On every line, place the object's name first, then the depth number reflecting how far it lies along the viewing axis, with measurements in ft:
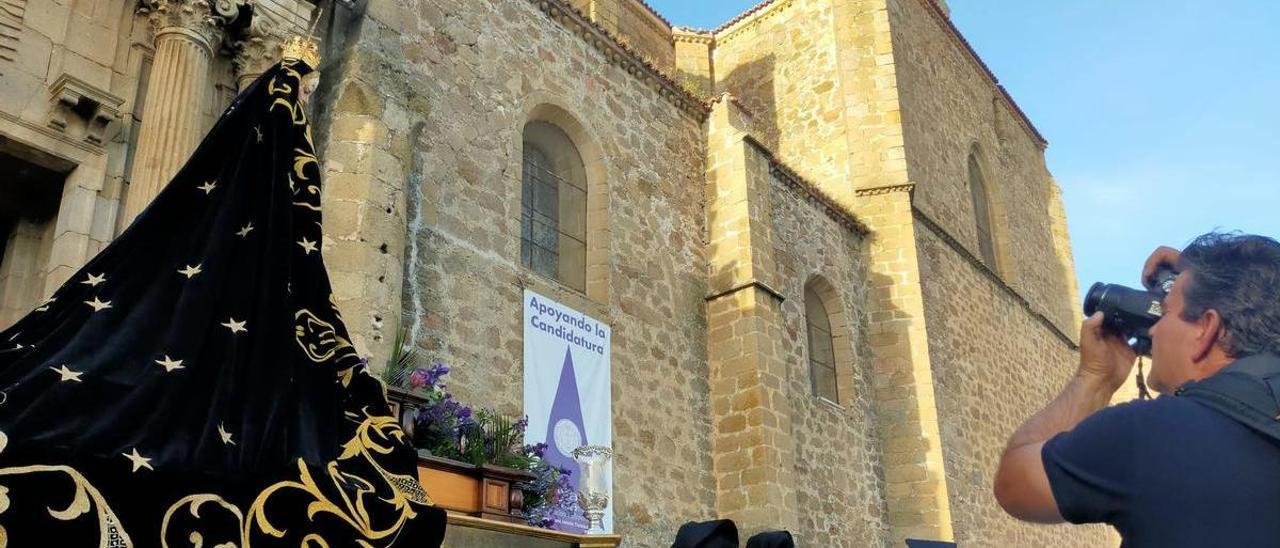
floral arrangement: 21.94
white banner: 31.28
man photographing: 5.39
